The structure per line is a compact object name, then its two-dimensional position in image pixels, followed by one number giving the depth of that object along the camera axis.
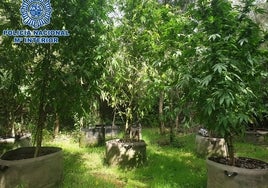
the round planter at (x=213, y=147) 3.96
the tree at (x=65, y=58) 2.43
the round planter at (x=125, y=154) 3.39
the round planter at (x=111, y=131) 6.09
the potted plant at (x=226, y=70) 2.01
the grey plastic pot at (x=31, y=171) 2.22
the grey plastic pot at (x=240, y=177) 2.08
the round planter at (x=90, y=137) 4.81
